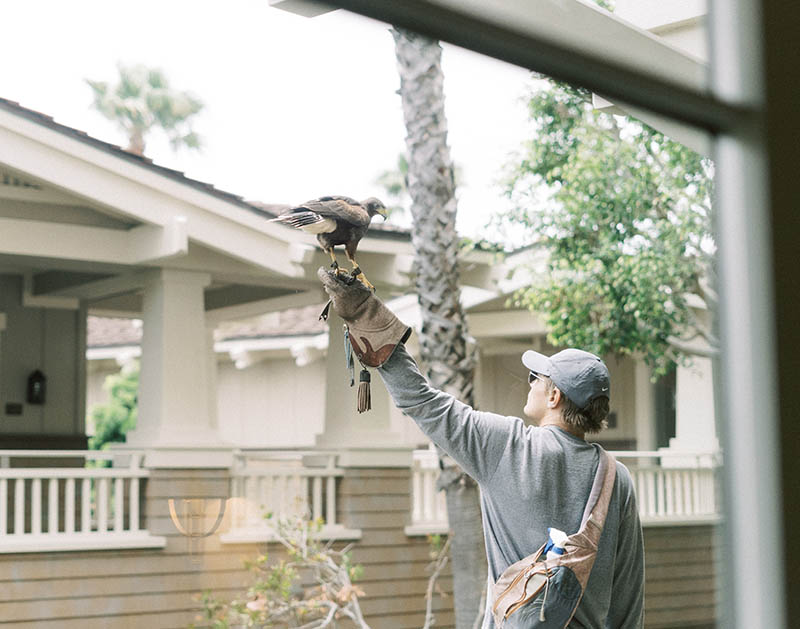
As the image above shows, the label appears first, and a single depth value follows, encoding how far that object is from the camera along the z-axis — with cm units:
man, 525
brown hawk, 517
